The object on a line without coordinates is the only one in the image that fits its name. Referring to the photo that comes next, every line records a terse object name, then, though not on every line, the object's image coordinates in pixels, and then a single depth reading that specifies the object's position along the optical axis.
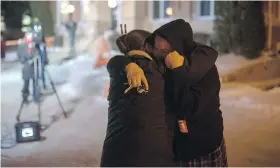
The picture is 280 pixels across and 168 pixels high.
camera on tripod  5.56
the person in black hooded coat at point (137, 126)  1.90
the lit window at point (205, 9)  8.46
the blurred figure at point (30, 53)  5.61
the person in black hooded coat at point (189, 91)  2.10
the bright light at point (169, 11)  8.95
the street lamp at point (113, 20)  9.08
